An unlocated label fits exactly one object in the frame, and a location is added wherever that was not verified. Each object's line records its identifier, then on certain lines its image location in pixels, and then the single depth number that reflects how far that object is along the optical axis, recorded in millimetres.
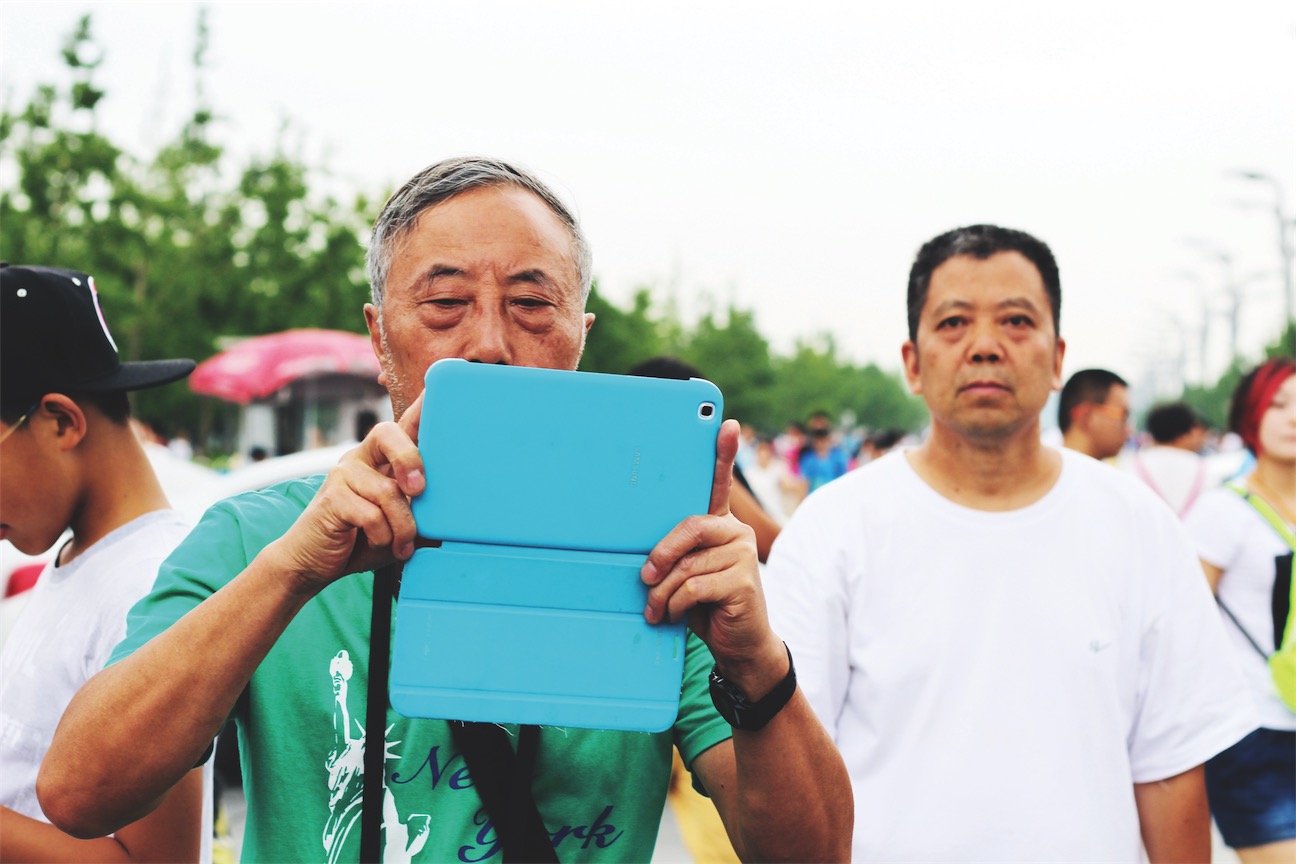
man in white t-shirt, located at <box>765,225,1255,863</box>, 2348
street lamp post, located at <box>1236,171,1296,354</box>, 21344
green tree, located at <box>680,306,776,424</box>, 40406
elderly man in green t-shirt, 1342
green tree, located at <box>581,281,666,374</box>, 26703
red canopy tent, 14016
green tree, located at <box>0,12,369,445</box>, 18438
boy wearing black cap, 2047
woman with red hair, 3600
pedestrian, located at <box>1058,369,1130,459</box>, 6555
